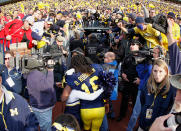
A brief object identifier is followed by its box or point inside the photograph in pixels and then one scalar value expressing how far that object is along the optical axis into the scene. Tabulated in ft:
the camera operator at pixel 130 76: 11.33
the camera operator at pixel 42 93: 8.00
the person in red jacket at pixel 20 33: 14.97
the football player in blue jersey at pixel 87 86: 7.93
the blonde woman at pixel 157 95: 7.15
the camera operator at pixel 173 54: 7.43
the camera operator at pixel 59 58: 14.49
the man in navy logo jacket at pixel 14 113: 5.37
